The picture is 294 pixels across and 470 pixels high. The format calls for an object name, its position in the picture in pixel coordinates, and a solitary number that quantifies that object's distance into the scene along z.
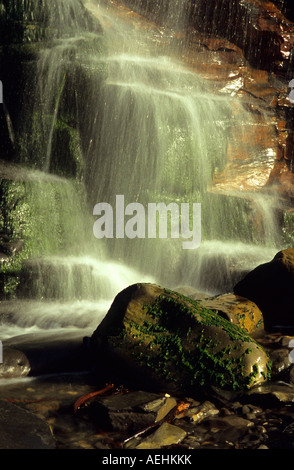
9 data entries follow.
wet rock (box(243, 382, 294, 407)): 4.34
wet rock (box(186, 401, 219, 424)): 4.08
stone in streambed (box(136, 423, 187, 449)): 3.61
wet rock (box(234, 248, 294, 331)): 6.83
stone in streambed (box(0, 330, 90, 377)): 5.15
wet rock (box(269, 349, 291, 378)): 4.98
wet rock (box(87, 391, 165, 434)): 3.85
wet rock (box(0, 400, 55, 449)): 3.44
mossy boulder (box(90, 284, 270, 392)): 4.61
